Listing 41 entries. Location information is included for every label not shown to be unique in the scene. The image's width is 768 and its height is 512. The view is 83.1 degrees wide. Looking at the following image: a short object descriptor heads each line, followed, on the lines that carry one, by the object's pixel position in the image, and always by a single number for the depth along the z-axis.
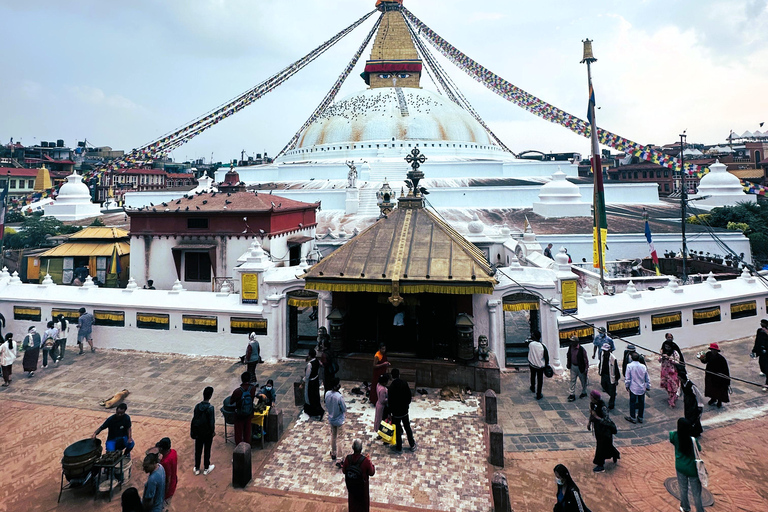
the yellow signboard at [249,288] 9.02
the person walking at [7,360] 7.70
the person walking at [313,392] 6.06
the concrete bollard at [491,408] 6.05
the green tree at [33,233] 18.12
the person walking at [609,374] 6.60
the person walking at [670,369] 6.59
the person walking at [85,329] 9.38
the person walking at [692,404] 5.61
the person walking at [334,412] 5.21
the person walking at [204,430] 4.89
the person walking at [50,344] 8.59
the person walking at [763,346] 7.24
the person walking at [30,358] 8.12
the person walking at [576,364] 6.73
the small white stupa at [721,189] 23.50
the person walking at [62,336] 8.90
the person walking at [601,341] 7.04
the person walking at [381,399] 5.41
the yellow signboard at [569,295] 8.25
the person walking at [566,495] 3.69
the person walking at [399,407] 5.25
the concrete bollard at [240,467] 4.80
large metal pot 4.66
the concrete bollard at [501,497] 4.19
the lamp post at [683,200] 12.00
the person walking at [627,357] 6.52
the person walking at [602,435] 4.98
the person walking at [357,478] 3.98
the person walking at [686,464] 4.23
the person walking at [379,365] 6.20
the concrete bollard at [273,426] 5.70
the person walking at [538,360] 6.96
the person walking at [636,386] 6.02
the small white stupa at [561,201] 20.67
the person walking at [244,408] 5.30
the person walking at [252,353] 7.76
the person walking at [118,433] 4.95
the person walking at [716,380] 6.48
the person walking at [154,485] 3.89
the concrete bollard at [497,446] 5.12
